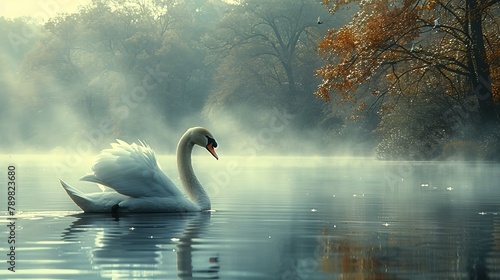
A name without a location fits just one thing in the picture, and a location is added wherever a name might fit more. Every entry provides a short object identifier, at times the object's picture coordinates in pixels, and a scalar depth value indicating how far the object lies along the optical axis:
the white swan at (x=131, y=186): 14.21
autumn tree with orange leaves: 35.50
